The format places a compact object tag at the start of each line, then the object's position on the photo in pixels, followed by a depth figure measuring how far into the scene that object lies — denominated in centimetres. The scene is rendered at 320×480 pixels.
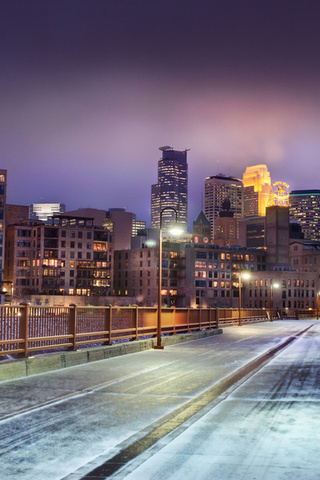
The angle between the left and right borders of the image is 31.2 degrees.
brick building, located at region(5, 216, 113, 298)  13812
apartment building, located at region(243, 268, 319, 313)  15712
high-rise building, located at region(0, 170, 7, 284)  12338
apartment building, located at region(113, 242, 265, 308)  15062
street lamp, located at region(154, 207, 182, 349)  2464
